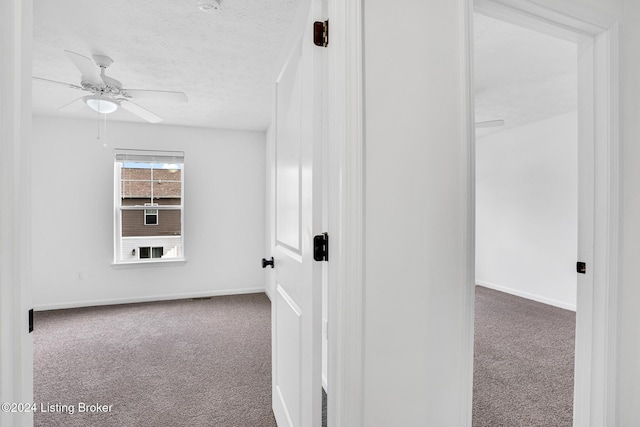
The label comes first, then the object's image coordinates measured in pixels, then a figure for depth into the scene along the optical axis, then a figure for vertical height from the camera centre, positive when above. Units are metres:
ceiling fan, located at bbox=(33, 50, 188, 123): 2.46 +1.05
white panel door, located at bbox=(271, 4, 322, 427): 1.18 -0.13
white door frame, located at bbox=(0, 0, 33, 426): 0.75 +0.01
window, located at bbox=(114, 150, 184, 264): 4.49 +0.12
